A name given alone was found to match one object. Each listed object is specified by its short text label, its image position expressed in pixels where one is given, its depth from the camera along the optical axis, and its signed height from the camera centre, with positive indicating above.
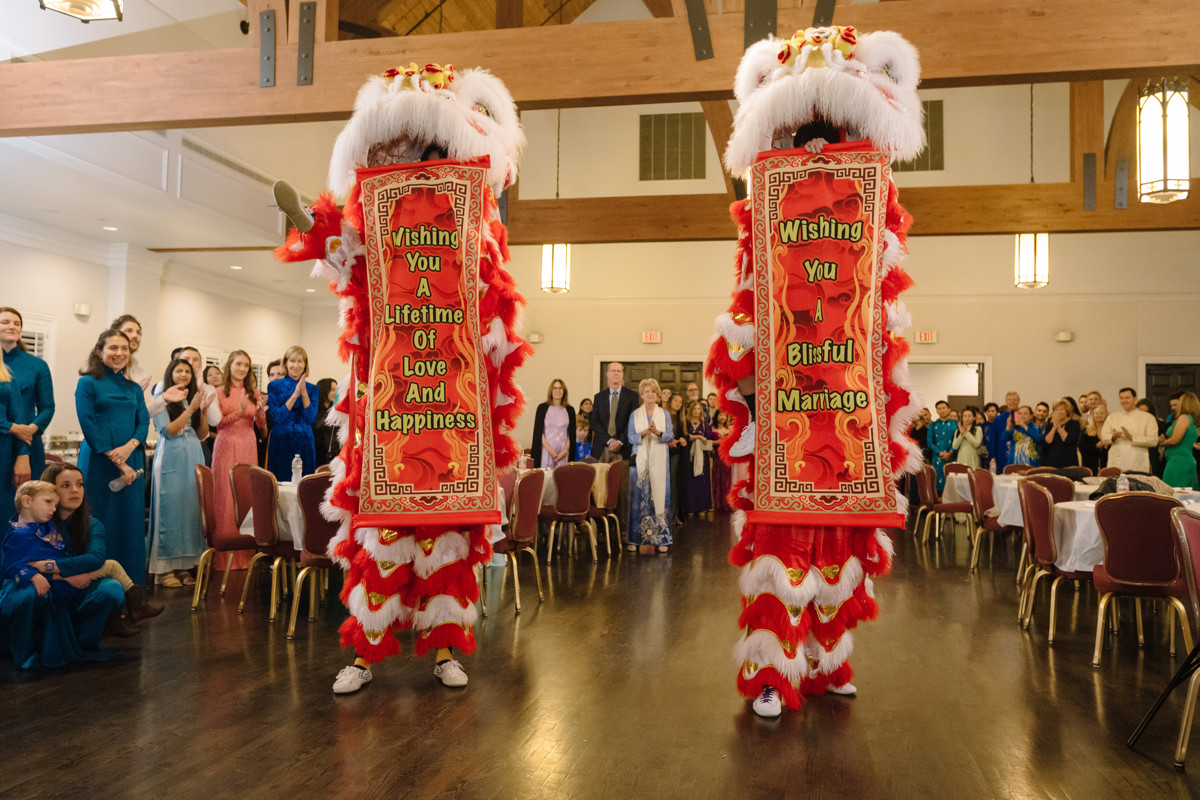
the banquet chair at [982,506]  6.18 -0.61
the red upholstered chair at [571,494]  6.23 -0.55
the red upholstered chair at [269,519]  4.29 -0.52
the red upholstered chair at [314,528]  3.91 -0.52
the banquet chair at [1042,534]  4.07 -0.53
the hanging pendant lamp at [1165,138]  5.00 +1.71
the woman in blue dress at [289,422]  5.90 -0.05
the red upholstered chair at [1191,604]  2.42 -0.52
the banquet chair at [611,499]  6.93 -0.66
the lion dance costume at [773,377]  2.74 +0.20
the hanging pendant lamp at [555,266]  9.33 +1.67
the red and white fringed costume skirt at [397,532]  3.03 -0.41
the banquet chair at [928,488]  8.00 -0.61
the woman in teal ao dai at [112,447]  4.34 -0.17
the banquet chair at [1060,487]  5.14 -0.37
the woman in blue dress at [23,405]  4.14 +0.04
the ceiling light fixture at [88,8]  4.08 +1.95
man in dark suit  7.82 -0.02
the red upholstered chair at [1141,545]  3.45 -0.48
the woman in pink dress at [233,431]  5.43 -0.11
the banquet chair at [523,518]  4.66 -0.55
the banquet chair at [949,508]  7.26 -0.73
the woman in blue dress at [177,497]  5.28 -0.52
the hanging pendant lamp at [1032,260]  8.48 +1.64
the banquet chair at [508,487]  5.00 -0.41
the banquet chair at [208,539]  4.63 -0.68
